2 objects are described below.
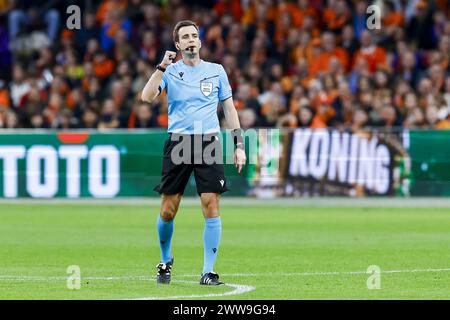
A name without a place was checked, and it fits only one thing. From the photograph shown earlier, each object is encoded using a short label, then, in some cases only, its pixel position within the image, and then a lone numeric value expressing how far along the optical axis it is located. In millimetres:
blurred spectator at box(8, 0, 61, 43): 32219
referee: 12398
